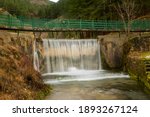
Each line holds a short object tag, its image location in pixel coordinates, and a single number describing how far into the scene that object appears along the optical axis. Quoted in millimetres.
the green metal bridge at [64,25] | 23469
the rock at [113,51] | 29125
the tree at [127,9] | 30891
